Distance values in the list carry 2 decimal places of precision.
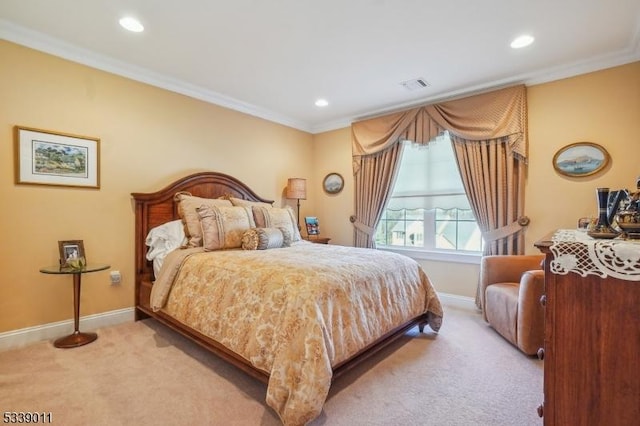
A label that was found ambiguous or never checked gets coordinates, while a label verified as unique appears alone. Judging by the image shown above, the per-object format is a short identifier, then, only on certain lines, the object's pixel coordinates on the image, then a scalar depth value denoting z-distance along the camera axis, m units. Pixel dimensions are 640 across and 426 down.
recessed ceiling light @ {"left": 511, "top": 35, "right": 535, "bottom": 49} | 2.49
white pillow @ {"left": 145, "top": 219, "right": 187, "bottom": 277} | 2.96
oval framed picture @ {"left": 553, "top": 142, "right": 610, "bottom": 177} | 2.84
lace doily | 0.97
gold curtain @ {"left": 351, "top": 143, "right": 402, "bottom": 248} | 4.10
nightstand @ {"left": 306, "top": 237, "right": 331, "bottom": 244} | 4.30
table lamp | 4.38
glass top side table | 2.43
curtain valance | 3.18
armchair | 2.29
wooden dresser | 0.99
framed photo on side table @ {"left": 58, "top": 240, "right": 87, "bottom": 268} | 2.53
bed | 1.59
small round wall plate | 4.73
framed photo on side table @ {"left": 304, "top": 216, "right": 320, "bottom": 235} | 4.54
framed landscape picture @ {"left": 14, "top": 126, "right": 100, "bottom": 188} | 2.48
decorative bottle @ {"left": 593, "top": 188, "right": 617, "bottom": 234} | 1.20
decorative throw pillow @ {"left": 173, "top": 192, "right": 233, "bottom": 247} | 2.93
